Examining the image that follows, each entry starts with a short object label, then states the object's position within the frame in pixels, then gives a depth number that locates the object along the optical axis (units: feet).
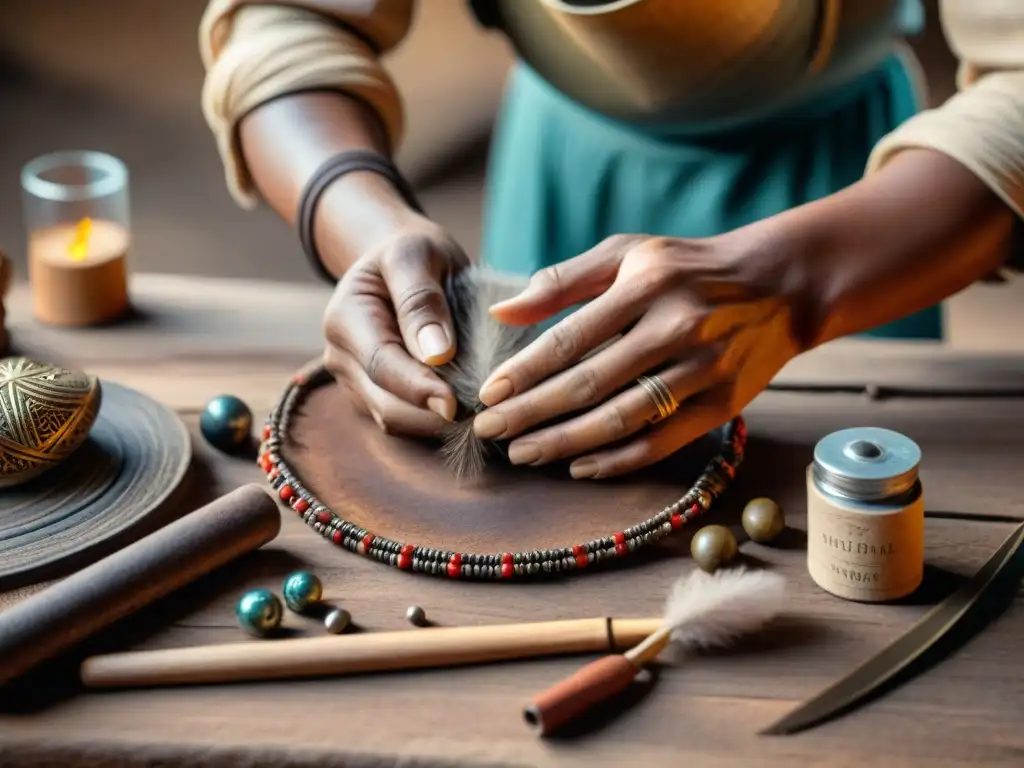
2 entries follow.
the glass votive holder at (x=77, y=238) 3.90
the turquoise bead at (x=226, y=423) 3.19
